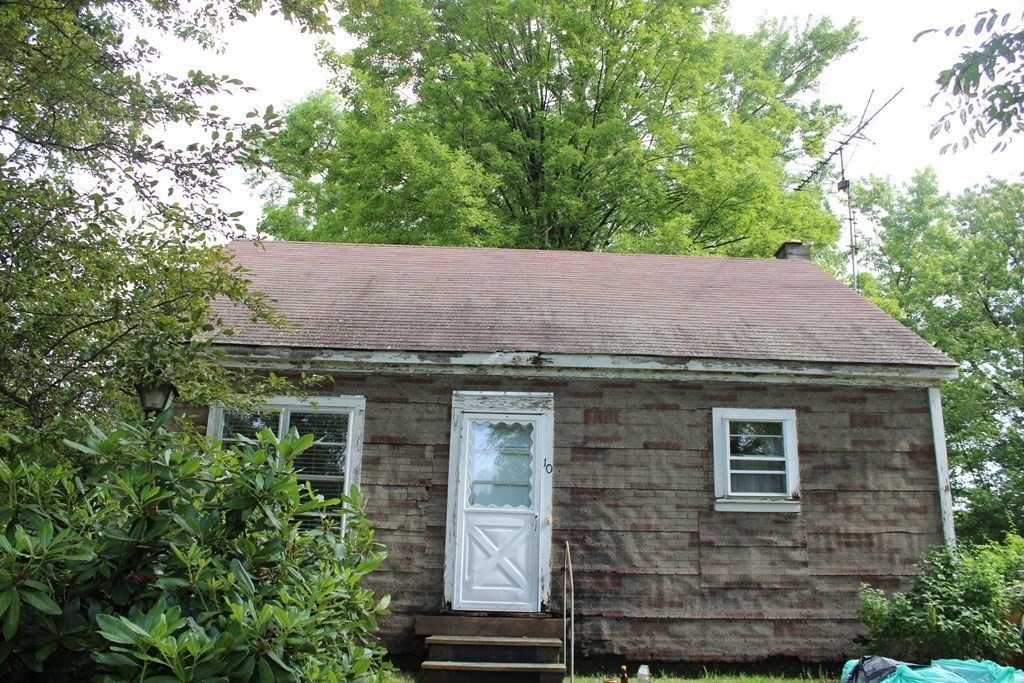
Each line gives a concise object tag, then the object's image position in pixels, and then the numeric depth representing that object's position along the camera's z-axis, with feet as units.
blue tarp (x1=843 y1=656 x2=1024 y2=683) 21.62
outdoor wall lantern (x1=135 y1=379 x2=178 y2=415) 21.63
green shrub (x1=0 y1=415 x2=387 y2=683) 8.57
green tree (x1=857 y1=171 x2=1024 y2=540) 72.28
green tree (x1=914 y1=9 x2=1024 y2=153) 18.85
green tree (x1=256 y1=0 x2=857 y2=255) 59.41
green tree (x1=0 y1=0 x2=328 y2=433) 20.30
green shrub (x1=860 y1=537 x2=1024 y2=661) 25.76
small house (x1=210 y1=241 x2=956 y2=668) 27.99
